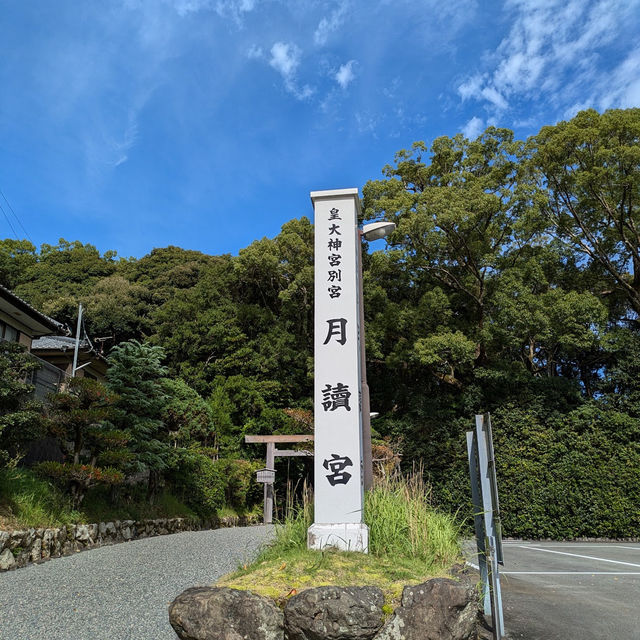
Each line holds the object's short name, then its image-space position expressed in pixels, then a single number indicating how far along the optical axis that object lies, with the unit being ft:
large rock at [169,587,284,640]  9.02
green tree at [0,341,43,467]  20.98
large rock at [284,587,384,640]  8.93
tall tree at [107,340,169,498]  30.30
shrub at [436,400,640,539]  37.29
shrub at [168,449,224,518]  38.58
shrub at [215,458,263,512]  45.01
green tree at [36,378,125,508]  24.61
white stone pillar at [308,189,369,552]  12.95
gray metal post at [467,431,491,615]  11.17
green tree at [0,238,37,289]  76.18
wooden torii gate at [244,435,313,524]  45.39
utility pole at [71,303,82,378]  45.76
